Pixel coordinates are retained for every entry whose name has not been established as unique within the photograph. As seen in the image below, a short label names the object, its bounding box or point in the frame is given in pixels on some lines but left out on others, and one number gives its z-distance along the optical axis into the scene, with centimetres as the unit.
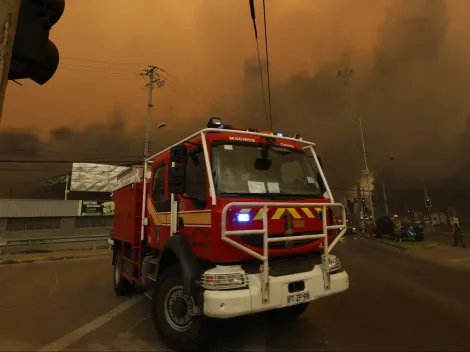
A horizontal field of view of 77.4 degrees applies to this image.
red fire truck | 344
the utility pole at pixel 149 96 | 2326
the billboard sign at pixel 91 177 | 4388
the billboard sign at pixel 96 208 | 3005
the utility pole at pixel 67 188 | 4364
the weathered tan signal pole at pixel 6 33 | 206
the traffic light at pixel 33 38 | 219
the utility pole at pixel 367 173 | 3796
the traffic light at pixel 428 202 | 2972
